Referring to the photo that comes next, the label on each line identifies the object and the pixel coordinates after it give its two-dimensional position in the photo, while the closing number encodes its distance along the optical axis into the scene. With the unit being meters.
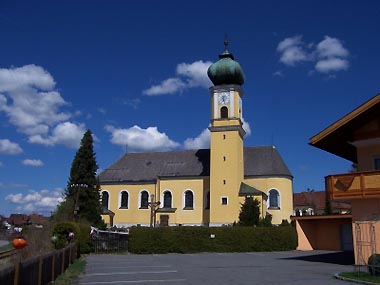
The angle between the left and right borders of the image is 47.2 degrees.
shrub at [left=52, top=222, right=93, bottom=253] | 25.34
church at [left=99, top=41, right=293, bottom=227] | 50.81
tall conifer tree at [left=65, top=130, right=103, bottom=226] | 42.44
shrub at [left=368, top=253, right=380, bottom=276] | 15.14
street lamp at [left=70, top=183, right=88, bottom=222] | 36.31
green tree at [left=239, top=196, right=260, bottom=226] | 43.97
